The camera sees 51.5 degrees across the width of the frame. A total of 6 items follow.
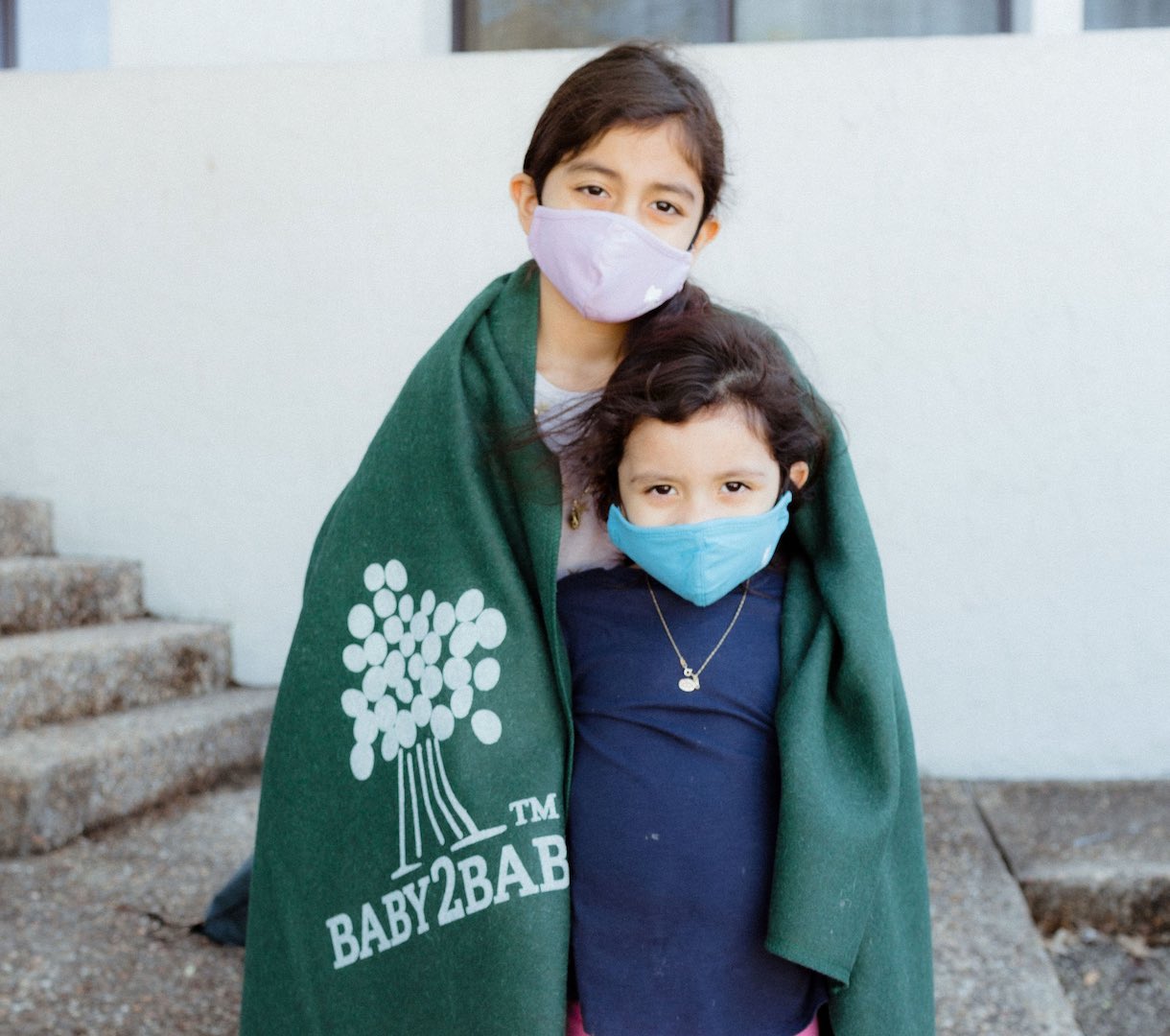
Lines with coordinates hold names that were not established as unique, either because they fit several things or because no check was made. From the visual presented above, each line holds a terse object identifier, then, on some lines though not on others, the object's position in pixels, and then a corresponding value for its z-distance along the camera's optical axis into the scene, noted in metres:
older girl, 1.28
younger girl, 1.25
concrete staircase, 2.64
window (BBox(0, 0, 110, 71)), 4.34
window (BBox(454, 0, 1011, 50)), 3.51
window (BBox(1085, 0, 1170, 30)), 3.51
